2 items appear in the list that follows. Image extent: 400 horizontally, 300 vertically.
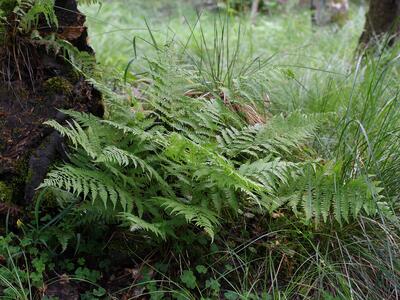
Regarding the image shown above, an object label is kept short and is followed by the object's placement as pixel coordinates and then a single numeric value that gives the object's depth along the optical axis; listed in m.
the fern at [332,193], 2.13
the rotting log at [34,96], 2.34
